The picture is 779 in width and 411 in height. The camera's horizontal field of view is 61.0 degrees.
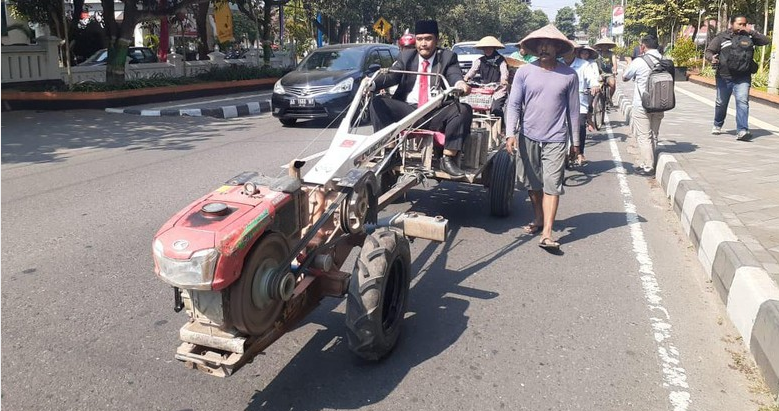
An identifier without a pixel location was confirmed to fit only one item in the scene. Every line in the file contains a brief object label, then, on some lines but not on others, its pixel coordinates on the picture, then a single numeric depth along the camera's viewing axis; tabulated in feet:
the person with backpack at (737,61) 33.47
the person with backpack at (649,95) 26.16
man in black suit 18.35
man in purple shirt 17.57
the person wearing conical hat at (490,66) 31.73
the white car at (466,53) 54.22
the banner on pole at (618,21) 191.72
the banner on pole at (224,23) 76.79
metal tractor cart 8.93
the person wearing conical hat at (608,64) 36.80
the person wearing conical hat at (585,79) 29.04
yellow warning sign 102.78
